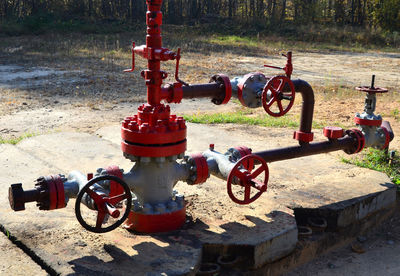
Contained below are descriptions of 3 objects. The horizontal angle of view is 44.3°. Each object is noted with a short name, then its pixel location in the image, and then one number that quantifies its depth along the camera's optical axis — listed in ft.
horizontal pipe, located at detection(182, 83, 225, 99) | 8.50
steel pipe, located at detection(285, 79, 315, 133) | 9.71
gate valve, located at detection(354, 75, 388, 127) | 11.48
